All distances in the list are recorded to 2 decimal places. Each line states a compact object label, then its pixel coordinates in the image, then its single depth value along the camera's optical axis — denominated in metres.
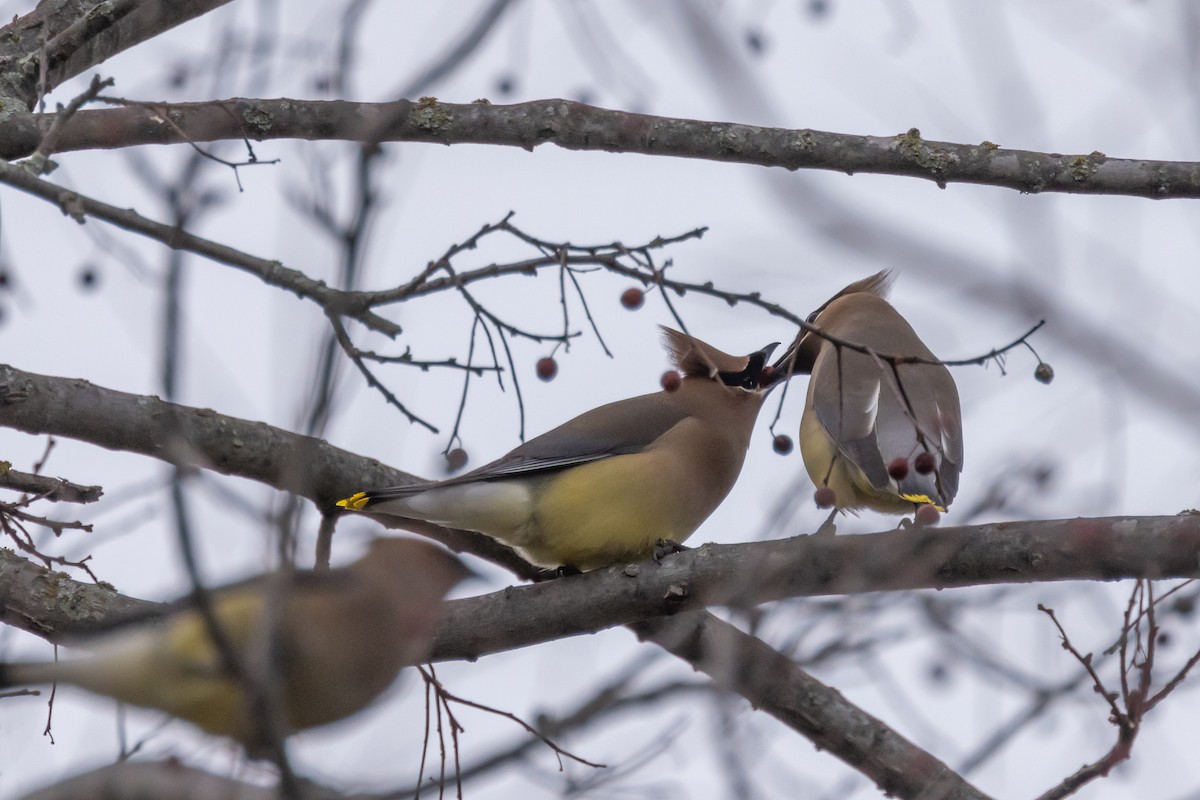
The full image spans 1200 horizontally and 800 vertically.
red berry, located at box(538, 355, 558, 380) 7.93
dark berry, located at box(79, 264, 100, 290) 9.45
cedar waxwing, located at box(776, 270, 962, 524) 9.70
